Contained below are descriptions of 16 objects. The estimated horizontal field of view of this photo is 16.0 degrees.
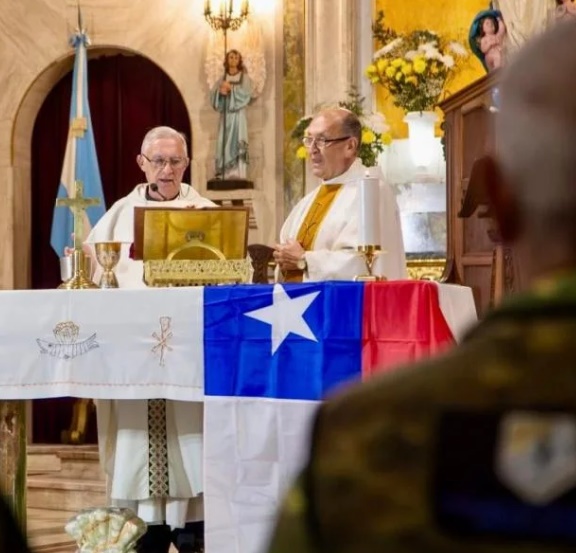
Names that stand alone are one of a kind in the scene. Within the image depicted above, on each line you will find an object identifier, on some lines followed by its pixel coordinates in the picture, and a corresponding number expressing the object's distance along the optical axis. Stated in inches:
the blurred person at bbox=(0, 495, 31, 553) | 69.4
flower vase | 565.5
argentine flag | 613.3
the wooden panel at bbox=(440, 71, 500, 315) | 458.7
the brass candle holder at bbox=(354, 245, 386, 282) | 280.7
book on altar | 290.3
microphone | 352.5
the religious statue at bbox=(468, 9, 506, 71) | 515.4
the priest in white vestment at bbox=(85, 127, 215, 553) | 305.0
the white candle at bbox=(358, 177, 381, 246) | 281.1
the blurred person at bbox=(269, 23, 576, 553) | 61.2
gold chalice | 317.7
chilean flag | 261.6
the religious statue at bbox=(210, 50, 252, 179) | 599.0
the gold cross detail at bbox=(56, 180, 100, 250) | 331.4
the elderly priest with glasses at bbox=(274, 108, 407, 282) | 308.7
